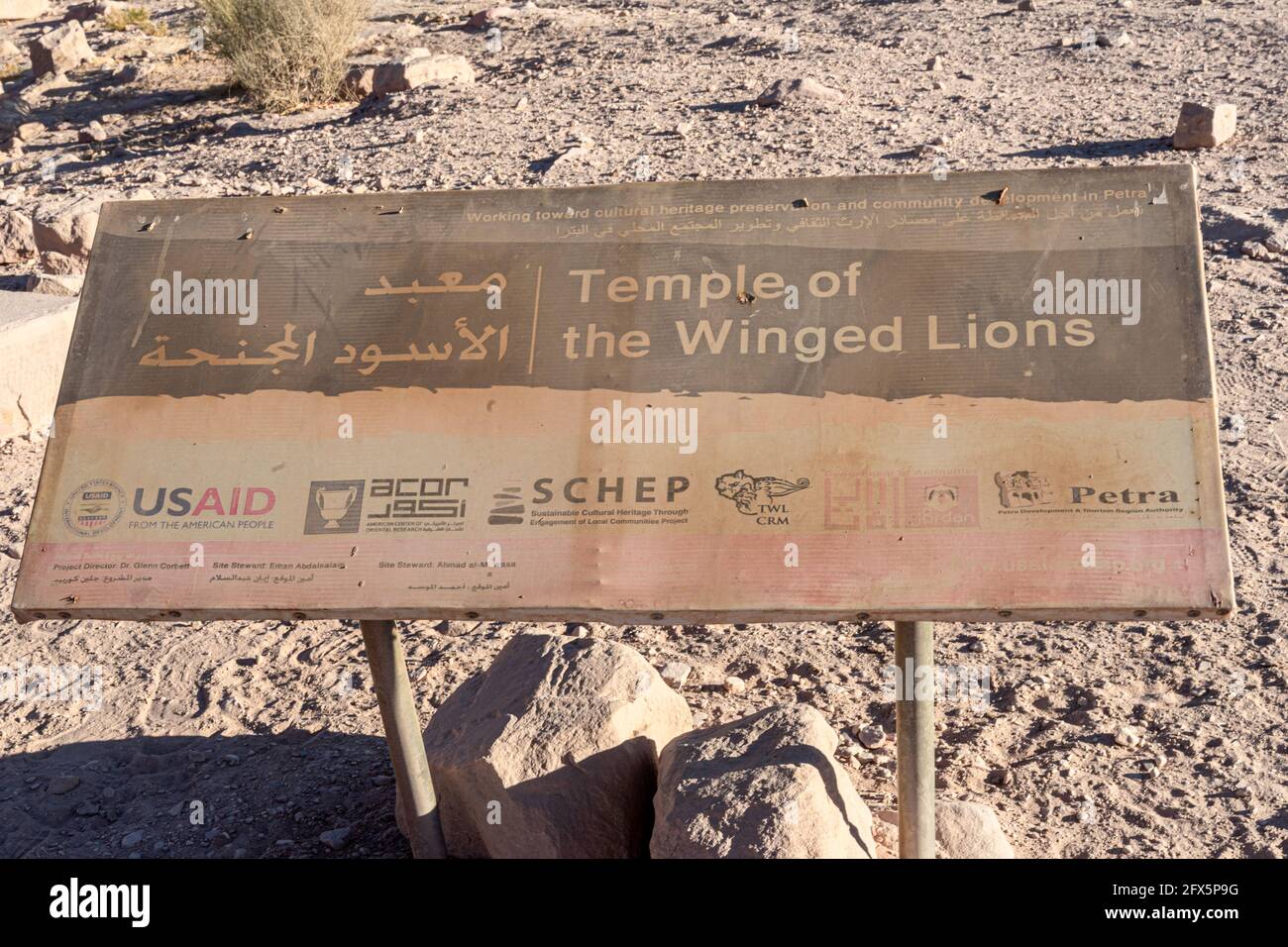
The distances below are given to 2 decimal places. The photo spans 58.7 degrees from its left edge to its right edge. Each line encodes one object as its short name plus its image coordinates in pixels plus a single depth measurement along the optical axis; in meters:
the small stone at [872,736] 3.70
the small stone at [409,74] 10.20
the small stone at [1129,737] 3.59
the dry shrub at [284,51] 10.34
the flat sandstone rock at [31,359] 5.79
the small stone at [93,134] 10.04
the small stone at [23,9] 14.96
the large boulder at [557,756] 2.96
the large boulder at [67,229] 7.53
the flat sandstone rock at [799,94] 9.10
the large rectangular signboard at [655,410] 2.23
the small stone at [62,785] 3.66
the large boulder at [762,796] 2.58
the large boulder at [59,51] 12.13
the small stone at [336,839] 3.34
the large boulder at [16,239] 7.74
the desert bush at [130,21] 13.22
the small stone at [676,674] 4.07
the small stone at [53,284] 6.85
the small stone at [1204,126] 7.75
